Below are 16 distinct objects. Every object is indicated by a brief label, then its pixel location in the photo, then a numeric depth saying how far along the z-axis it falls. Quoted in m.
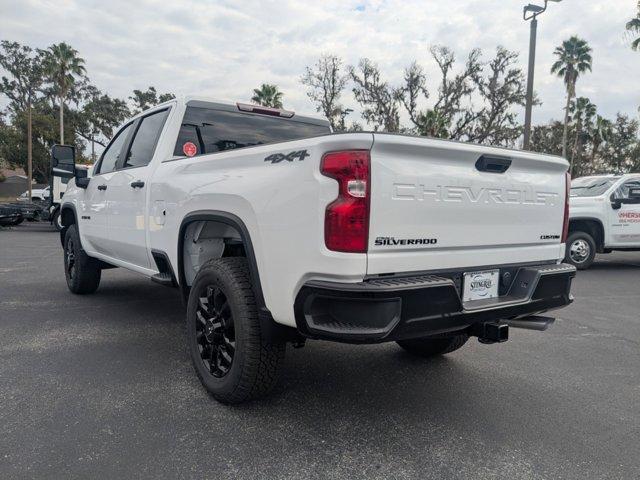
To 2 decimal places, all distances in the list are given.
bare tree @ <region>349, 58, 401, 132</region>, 32.62
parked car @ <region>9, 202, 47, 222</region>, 17.45
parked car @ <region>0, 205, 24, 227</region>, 16.56
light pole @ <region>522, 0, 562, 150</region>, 10.77
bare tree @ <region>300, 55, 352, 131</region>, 33.53
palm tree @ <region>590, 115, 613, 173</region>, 43.00
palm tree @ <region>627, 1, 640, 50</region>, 22.69
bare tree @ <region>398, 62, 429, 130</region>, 32.06
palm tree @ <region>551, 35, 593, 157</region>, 34.38
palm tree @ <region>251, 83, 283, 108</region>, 35.47
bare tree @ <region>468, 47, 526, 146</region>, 31.47
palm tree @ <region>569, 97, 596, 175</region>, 43.44
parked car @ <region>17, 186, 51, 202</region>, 32.72
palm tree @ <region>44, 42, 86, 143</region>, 36.88
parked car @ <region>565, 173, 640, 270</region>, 9.01
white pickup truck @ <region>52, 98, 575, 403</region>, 2.21
